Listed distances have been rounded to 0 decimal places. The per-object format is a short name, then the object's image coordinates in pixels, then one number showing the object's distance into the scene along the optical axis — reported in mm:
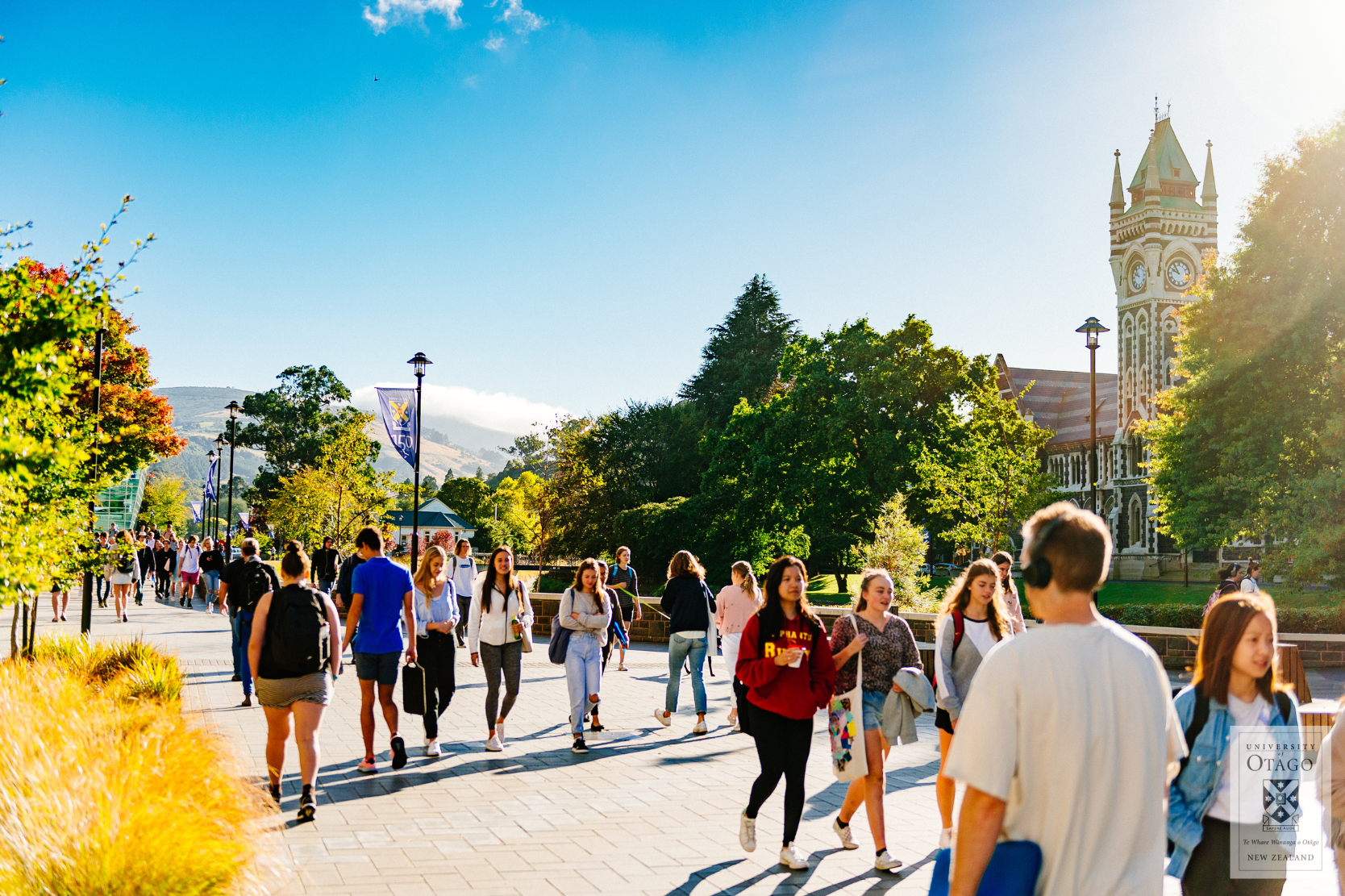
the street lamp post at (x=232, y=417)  44250
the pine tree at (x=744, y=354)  65938
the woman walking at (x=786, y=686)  6562
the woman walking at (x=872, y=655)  6797
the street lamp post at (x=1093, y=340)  28344
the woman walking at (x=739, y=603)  11500
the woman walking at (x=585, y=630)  10453
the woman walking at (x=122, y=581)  22844
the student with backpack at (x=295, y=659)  7320
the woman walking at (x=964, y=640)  6766
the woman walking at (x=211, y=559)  22547
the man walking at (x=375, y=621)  8867
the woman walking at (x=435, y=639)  9719
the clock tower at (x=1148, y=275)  70312
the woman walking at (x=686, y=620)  11734
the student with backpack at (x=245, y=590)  11117
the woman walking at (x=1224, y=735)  3844
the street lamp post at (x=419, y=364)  26491
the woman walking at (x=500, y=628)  10180
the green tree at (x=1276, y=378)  25641
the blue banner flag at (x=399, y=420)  24922
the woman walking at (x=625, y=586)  15273
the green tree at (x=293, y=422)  80500
